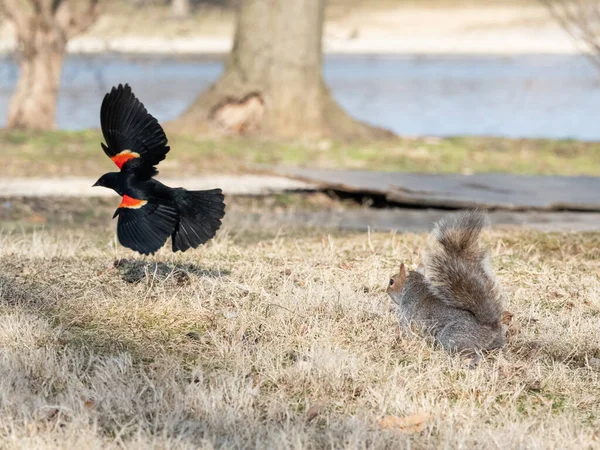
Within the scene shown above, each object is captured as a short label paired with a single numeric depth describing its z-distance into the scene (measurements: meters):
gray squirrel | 9.60
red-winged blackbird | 10.25
